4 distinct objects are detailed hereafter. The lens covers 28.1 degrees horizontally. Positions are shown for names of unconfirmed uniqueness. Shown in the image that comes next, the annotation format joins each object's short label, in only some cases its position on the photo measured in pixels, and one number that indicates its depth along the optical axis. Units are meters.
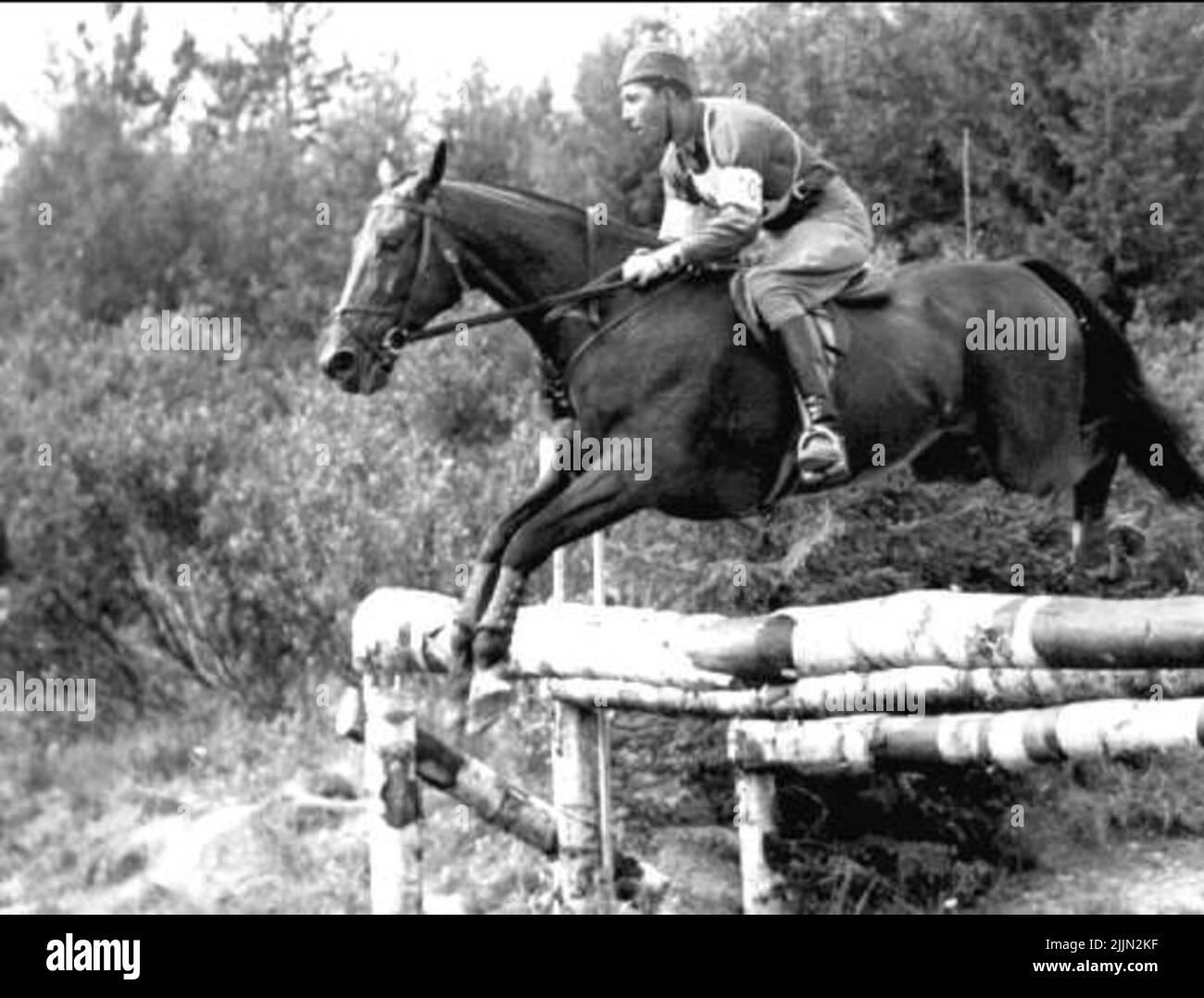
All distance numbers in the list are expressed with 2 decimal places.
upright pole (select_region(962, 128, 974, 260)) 10.97
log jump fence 7.05
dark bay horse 8.44
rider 8.53
